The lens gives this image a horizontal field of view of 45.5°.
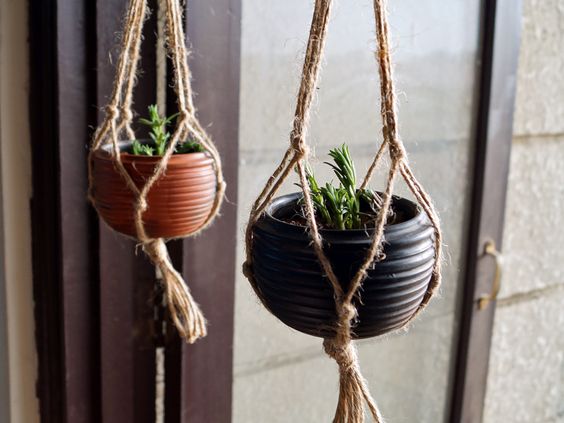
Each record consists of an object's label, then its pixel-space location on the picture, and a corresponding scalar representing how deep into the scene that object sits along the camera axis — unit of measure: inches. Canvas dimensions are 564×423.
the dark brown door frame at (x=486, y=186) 47.0
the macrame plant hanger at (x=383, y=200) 16.3
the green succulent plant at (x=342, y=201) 18.5
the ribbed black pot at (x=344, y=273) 16.8
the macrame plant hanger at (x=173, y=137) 23.6
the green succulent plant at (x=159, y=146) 26.6
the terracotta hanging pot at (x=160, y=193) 24.1
